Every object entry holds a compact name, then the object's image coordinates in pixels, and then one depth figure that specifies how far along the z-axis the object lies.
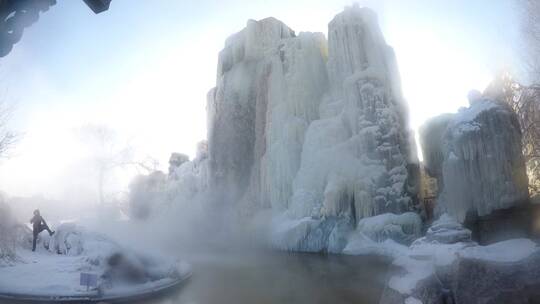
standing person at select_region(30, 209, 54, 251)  13.54
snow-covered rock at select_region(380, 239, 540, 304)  4.76
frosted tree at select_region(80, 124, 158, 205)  36.51
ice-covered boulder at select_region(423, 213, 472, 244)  6.40
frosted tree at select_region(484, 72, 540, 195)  15.91
